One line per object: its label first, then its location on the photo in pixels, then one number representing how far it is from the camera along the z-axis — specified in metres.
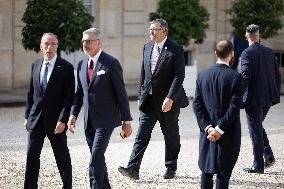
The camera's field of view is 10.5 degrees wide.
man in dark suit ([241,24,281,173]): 18.72
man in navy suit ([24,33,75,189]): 15.73
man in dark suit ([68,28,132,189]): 15.50
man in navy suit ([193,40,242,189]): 14.20
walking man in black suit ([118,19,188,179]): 17.96
